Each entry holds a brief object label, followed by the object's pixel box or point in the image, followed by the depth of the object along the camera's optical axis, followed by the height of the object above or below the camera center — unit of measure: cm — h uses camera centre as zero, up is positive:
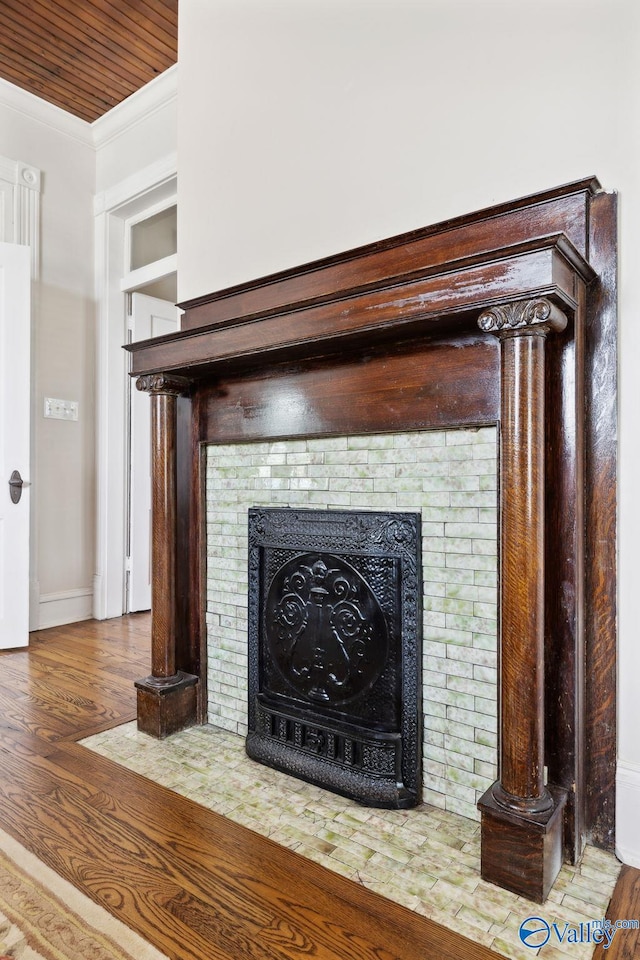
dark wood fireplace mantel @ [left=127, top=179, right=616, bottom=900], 123 +21
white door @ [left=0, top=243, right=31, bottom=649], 308 +25
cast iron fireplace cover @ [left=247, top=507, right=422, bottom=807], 158 -50
